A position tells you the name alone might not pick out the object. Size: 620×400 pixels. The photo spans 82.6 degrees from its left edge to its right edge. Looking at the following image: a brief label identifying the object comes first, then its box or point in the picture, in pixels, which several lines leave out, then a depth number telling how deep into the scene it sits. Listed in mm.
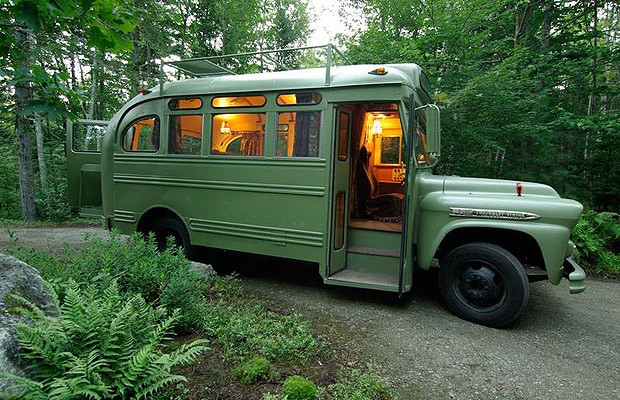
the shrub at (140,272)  3207
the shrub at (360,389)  2422
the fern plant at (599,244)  6086
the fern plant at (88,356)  1800
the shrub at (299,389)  2268
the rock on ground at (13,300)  1863
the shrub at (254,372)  2488
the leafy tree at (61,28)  3105
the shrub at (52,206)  10633
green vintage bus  3848
